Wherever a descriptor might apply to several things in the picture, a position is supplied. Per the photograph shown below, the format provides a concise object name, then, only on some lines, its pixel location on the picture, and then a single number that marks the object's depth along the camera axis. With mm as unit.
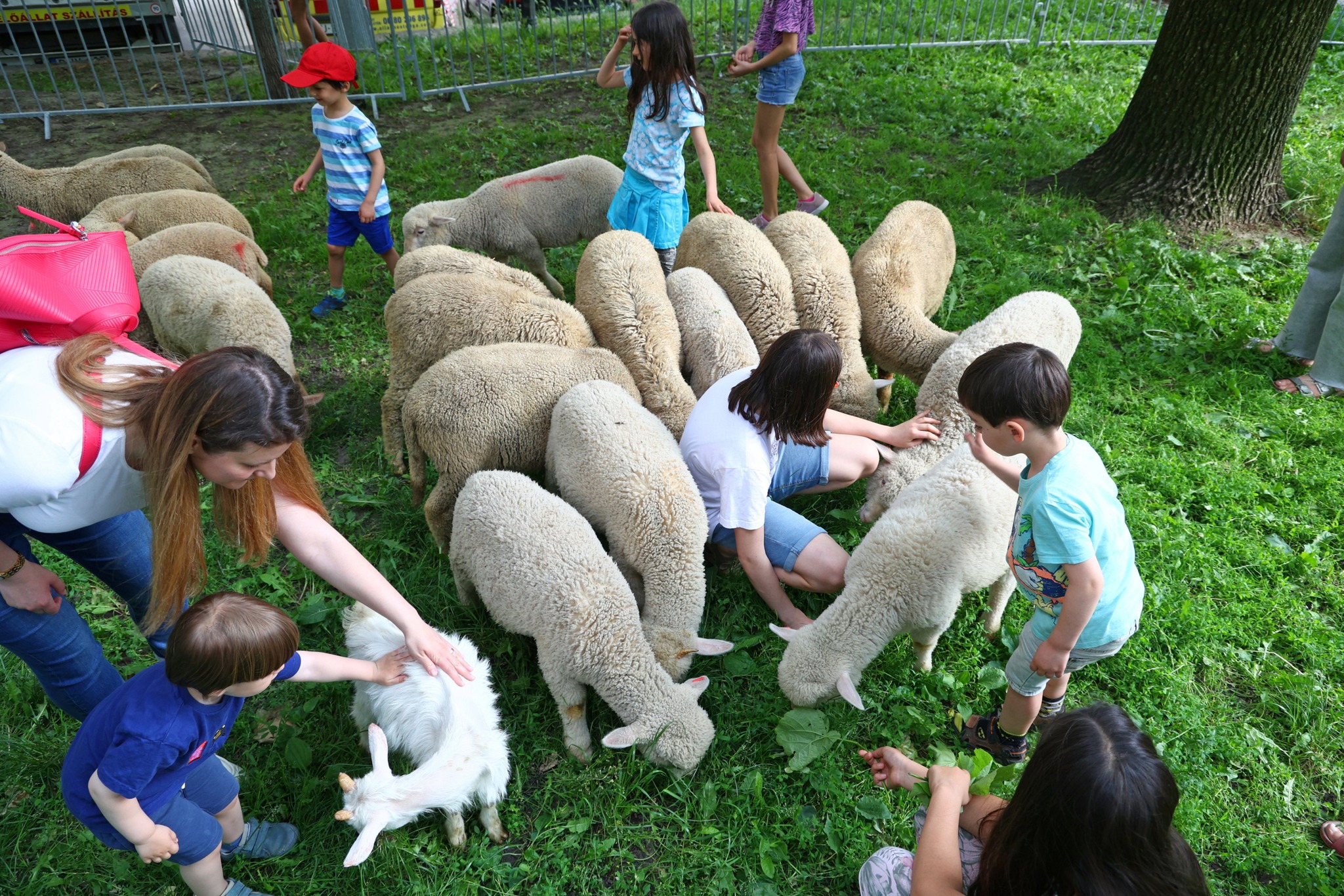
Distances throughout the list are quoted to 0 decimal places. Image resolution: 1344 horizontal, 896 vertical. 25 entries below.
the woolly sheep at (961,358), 3930
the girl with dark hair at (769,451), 3426
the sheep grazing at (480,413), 3846
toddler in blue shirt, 2111
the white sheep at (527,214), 6289
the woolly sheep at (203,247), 5414
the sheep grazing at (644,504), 3430
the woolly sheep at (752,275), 4852
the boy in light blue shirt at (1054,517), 2498
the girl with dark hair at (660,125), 4957
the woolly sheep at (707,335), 4520
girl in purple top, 6160
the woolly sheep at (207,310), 4699
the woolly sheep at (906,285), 4871
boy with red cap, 5492
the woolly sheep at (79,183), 6543
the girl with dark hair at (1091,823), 1684
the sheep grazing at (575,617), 3035
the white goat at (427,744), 2523
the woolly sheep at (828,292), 4559
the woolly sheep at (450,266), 4926
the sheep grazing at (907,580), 3162
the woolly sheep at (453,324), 4438
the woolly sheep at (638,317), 4340
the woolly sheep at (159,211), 5977
